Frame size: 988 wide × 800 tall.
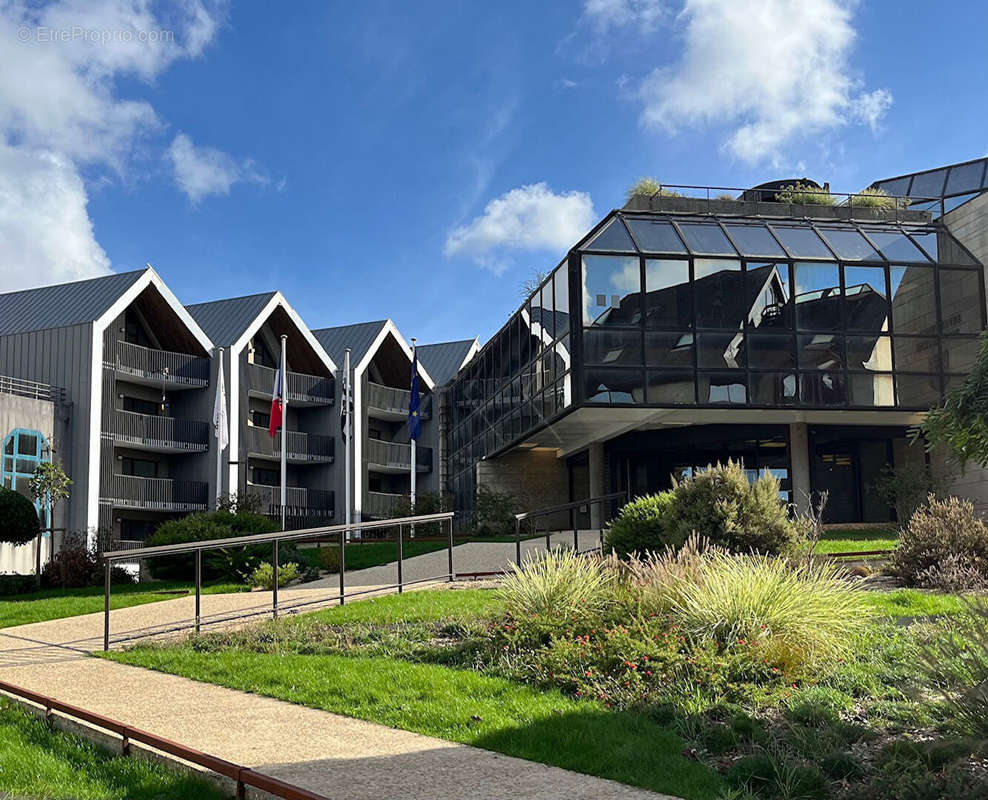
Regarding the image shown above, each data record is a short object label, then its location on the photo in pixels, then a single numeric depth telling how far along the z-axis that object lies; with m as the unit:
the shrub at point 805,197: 29.58
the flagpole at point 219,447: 35.59
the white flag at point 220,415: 35.56
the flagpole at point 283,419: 36.88
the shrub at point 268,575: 18.19
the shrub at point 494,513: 32.53
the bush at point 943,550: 13.84
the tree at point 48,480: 27.78
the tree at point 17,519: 24.06
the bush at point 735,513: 14.35
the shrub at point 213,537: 20.02
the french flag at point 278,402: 36.81
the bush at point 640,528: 16.19
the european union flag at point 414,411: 36.94
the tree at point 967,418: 8.51
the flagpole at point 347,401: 36.53
